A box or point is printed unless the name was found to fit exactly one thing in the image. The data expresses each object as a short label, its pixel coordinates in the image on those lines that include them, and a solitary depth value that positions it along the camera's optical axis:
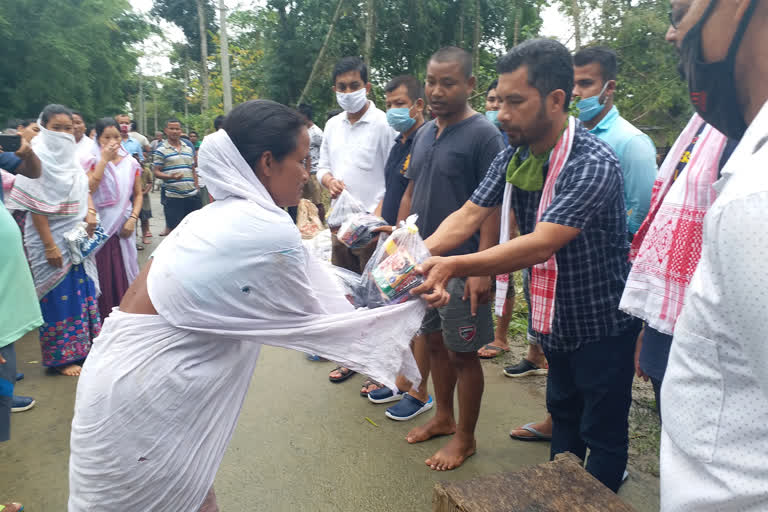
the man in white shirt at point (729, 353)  0.68
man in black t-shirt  2.60
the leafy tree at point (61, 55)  15.80
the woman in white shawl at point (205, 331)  1.49
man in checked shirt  1.80
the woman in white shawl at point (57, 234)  3.56
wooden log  1.45
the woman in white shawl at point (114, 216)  4.14
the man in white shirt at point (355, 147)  3.90
